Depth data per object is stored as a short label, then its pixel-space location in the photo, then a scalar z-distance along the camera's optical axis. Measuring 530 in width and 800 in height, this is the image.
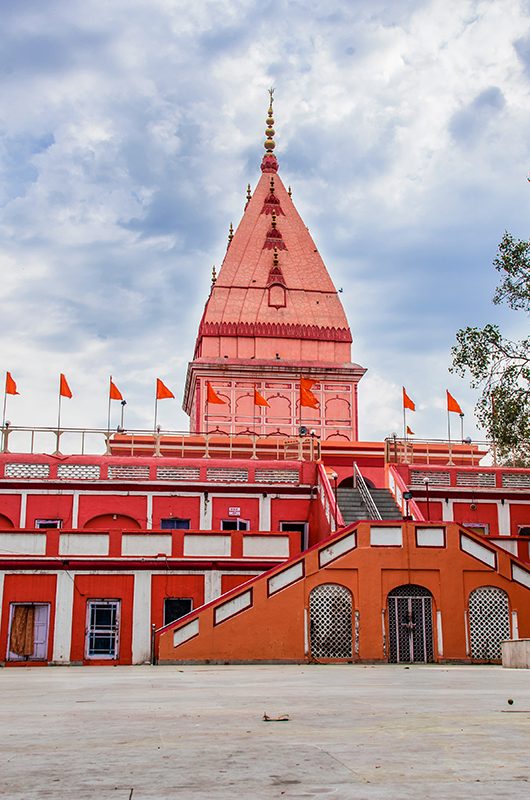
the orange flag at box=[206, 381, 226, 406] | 41.44
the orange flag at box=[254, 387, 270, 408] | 42.22
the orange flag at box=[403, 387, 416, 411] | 42.94
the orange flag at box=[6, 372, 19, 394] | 39.16
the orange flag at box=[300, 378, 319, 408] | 40.31
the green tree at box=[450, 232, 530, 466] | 28.39
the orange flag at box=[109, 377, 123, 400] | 40.28
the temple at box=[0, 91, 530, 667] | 25.06
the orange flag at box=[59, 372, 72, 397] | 39.12
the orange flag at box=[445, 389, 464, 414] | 41.16
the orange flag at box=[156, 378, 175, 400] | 40.56
